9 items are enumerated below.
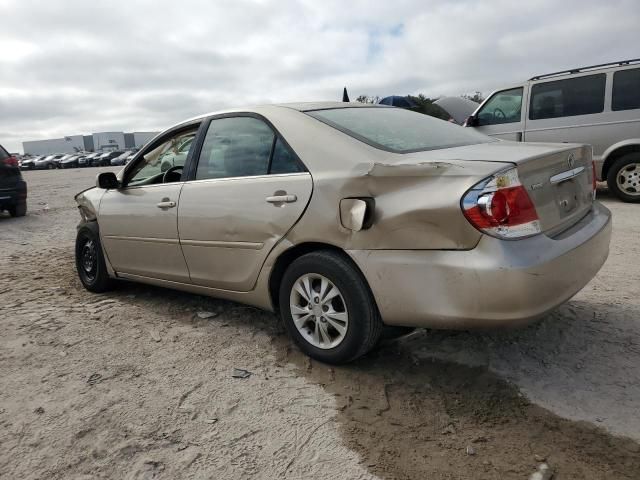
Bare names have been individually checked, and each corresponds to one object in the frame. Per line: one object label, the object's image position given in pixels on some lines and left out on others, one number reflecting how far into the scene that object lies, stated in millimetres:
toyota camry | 2436
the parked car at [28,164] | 58059
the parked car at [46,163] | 55409
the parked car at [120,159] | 48625
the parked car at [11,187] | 10242
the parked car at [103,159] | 51844
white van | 7723
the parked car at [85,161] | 52844
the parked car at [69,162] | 52656
